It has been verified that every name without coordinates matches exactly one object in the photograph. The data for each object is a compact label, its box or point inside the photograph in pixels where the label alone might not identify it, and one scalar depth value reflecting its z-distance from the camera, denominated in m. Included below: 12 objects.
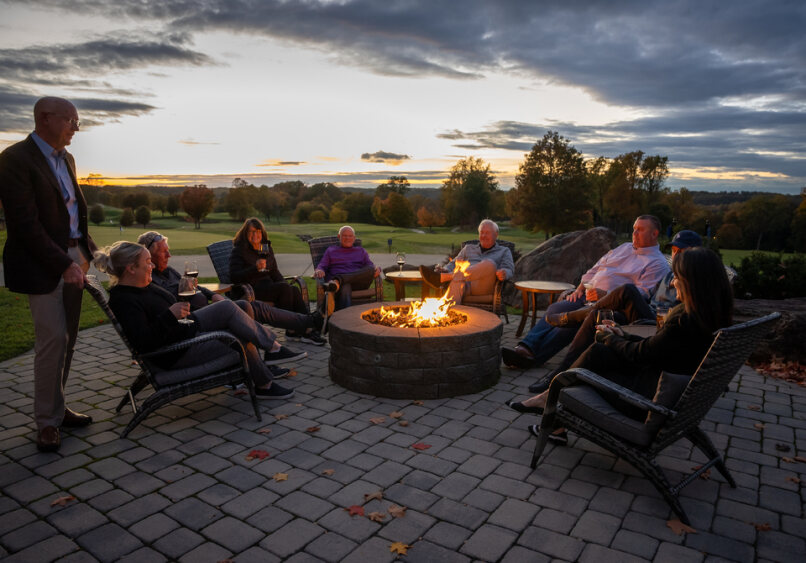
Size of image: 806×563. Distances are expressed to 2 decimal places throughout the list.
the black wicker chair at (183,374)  3.63
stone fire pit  4.48
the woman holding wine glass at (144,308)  3.52
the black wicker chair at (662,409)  2.63
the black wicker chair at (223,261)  6.81
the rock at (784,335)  5.60
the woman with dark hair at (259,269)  6.24
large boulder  9.33
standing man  3.28
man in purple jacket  6.92
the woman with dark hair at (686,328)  2.68
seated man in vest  6.79
